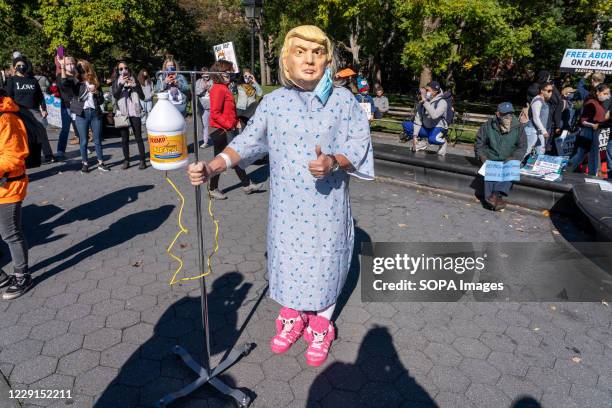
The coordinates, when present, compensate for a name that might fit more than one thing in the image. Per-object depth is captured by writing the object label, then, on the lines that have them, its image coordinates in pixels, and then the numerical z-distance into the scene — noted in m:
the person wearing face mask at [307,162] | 2.66
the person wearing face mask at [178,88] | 8.77
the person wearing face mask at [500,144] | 6.20
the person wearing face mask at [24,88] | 8.07
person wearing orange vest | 3.55
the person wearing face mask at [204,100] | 9.29
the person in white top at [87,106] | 7.50
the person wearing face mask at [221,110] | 6.17
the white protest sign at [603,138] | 7.96
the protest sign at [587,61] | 9.83
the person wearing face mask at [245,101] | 7.73
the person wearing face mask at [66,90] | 7.92
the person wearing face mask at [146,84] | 10.74
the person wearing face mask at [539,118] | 8.46
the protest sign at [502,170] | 6.30
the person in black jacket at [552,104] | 8.71
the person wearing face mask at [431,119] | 8.05
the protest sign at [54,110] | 9.55
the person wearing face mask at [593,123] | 7.92
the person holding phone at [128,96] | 7.39
